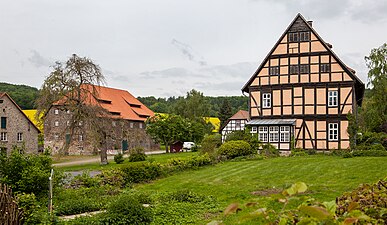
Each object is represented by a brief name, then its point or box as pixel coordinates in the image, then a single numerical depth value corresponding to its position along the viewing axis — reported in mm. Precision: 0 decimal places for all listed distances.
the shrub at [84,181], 16547
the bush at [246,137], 33500
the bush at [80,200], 11984
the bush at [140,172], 19617
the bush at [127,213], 10180
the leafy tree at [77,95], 29625
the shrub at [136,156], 34125
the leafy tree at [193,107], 72938
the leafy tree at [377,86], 38188
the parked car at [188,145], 52000
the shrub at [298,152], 31734
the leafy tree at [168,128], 47750
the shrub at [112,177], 17922
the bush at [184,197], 13680
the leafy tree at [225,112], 79625
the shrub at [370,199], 3281
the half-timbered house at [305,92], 33719
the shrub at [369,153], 26678
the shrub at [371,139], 34156
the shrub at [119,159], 34125
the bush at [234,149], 30202
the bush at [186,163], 23250
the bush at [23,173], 12719
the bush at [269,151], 32344
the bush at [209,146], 31798
